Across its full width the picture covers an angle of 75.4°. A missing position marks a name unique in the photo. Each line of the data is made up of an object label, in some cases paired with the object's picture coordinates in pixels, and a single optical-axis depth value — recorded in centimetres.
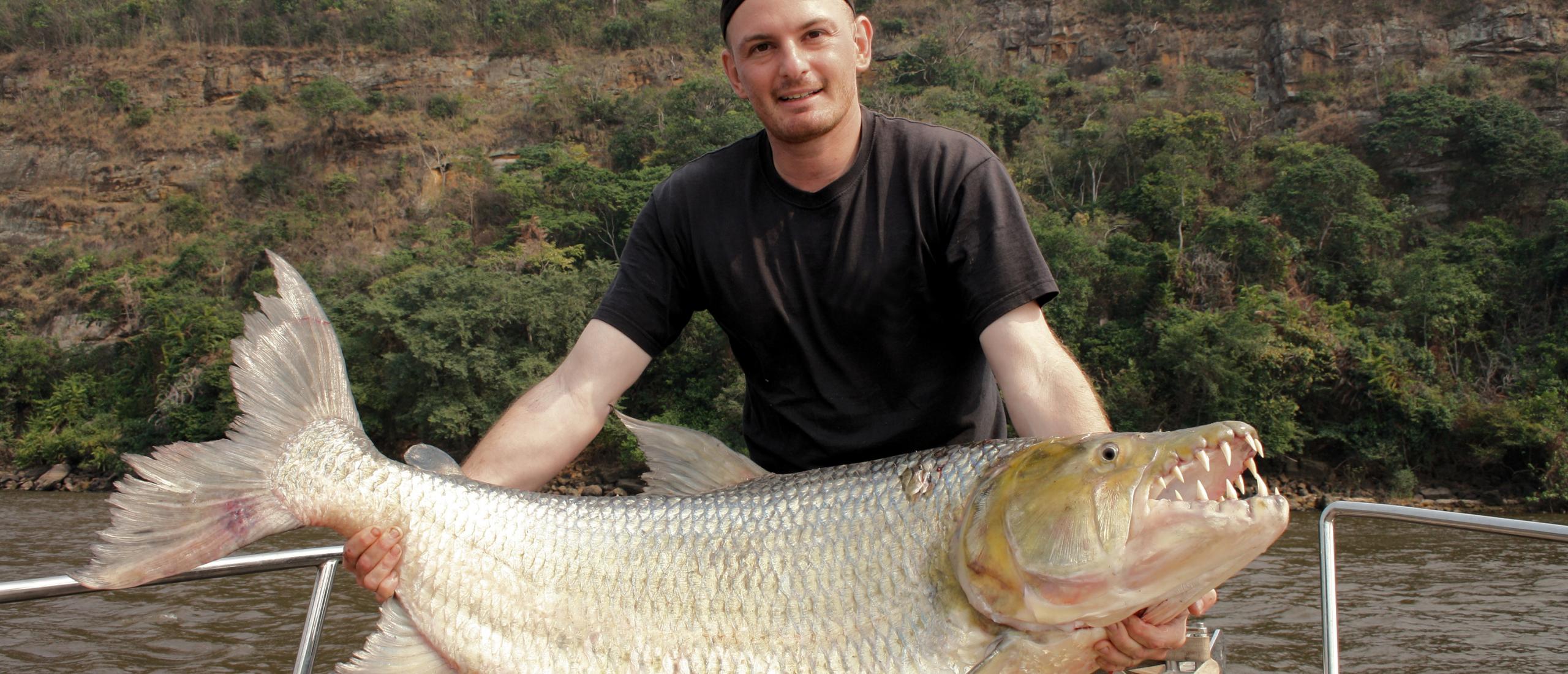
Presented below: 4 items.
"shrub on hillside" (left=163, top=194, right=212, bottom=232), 5566
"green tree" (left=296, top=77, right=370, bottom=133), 5856
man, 290
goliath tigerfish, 195
